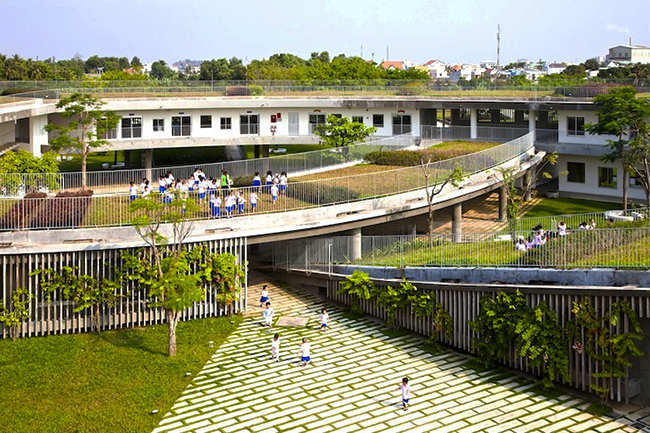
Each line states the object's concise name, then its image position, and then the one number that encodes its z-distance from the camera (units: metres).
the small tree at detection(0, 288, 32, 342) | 23.56
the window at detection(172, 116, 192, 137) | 49.75
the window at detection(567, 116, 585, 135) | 45.06
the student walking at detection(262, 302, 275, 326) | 25.58
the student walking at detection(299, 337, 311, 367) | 22.41
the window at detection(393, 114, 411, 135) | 52.62
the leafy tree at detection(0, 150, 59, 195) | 28.44
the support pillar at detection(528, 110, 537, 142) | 47.53
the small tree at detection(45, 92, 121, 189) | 34.03
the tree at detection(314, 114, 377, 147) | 42.94
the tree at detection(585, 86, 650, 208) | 36.41
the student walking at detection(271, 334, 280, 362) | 22.78
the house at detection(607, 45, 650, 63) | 176.38
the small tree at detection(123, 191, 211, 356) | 22.36
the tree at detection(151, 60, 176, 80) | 187.75
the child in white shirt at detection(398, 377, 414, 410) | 19.44
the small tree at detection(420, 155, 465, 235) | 32.75
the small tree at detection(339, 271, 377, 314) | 26.08
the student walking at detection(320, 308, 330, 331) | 25.36
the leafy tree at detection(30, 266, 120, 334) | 23.94
